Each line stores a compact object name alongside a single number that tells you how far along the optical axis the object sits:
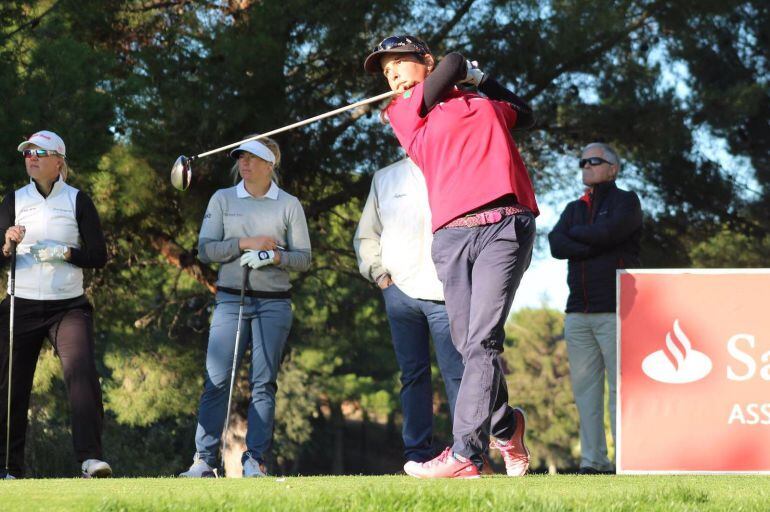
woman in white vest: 12.71
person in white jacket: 12.95
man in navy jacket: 14.83
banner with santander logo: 12.41
